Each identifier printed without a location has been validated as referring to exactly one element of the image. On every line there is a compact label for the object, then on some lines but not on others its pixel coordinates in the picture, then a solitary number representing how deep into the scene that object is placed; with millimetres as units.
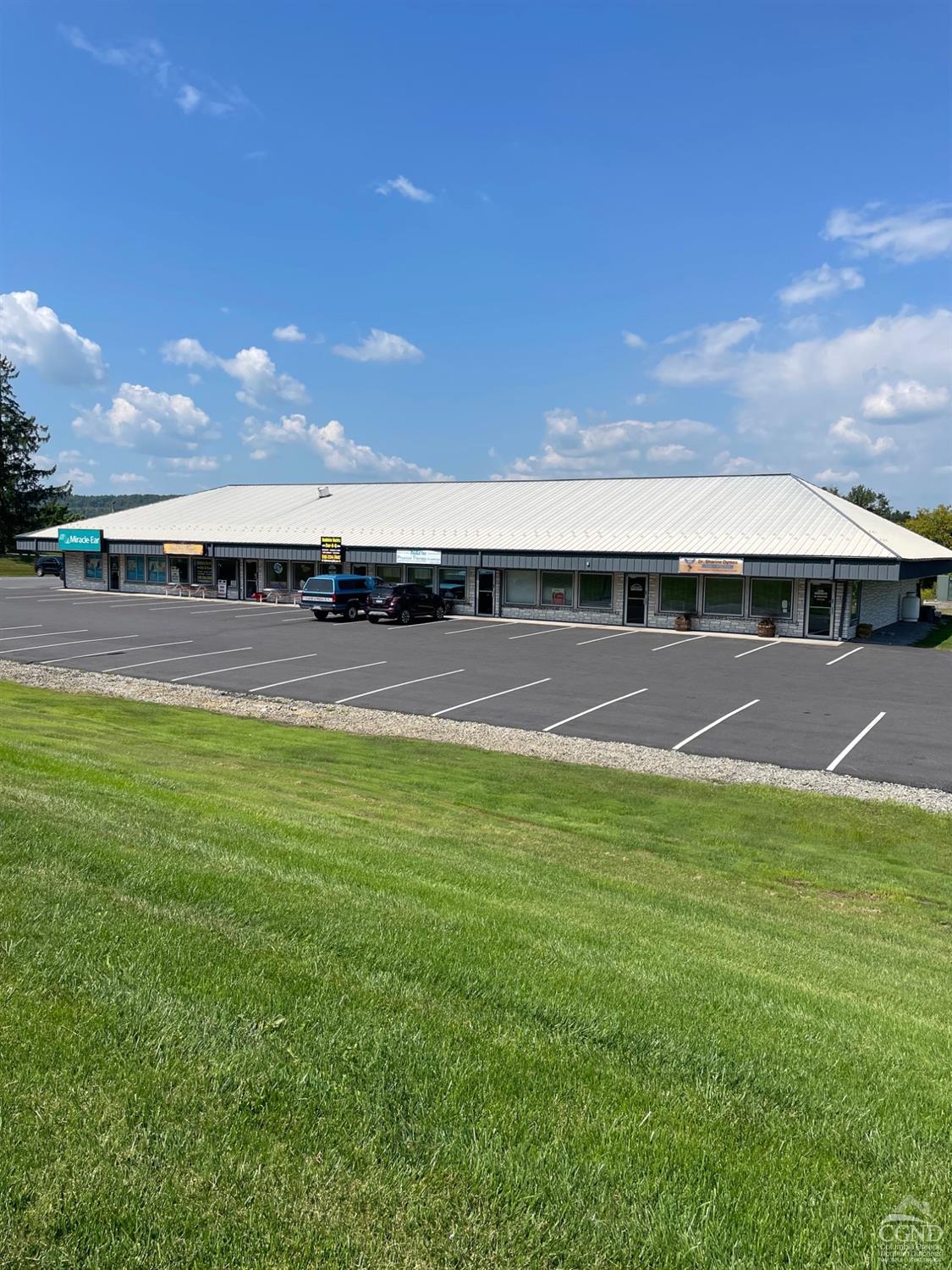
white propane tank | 48031
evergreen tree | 97625
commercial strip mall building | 38250
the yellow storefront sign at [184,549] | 52844
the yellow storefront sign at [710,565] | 37906
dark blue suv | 40156
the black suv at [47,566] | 76712
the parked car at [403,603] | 39531
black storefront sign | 47906
